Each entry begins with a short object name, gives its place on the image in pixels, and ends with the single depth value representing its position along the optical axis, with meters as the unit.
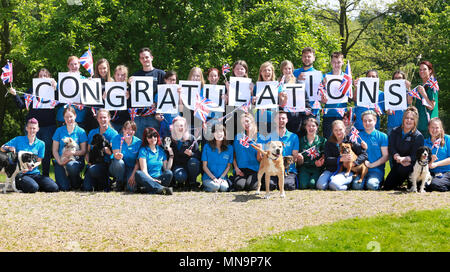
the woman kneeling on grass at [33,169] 9.96
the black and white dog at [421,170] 9.23
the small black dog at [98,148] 10.18
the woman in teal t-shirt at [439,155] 9.73
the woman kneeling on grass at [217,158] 10.22
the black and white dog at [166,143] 10.19
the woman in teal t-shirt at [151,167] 9.77
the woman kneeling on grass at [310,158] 10.32
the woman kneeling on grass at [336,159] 9.95
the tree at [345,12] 28.52
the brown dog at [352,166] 9.88
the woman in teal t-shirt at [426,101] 10.76
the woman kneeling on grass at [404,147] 9.77
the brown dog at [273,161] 9.01
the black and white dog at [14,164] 9.86
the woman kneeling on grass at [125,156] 10.07
